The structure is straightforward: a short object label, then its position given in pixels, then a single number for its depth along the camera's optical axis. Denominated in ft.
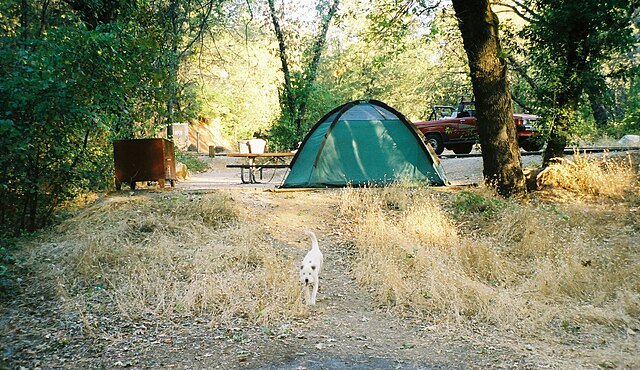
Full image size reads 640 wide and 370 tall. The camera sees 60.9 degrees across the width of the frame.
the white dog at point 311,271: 16.30
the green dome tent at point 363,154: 34.71
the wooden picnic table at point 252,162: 41.12
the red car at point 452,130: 54.49
